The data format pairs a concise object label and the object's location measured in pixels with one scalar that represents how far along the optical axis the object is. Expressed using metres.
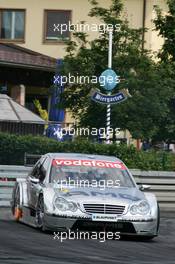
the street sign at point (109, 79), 26.91
